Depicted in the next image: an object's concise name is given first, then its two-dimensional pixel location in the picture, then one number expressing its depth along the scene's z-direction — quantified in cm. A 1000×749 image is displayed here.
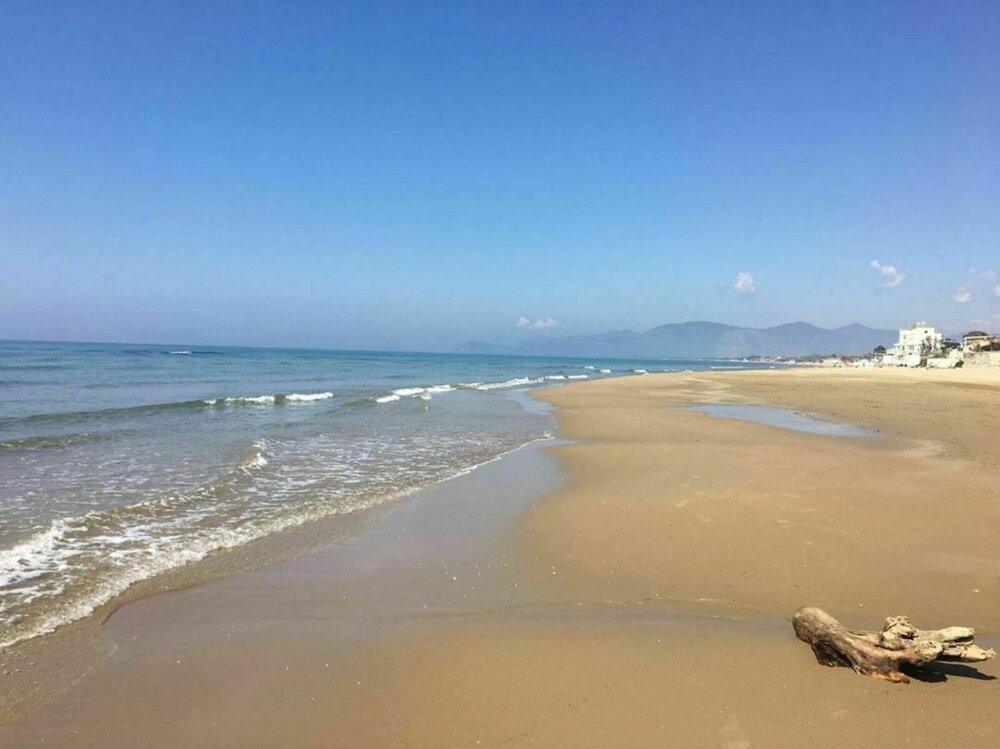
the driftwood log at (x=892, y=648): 373
